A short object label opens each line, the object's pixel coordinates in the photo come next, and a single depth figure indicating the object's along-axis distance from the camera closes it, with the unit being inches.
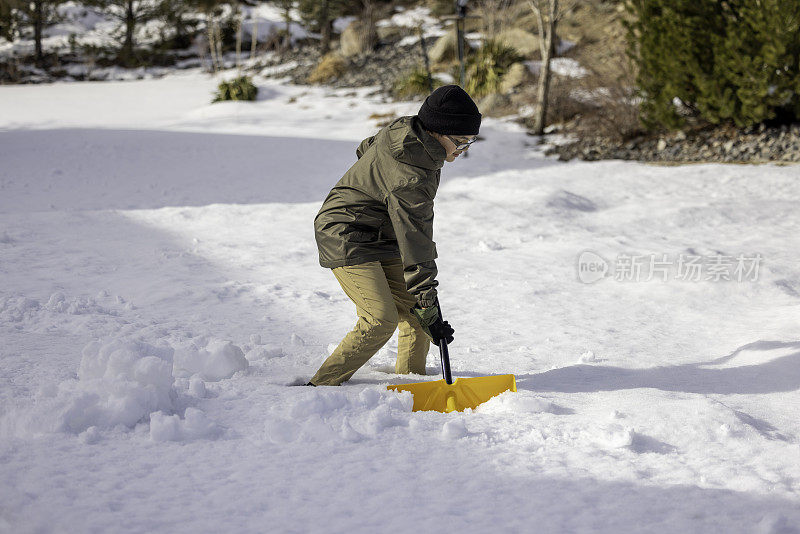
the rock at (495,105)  468.4
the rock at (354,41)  663.8
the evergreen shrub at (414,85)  500.7
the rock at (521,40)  532.1
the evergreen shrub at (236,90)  523.8
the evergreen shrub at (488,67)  490.3
